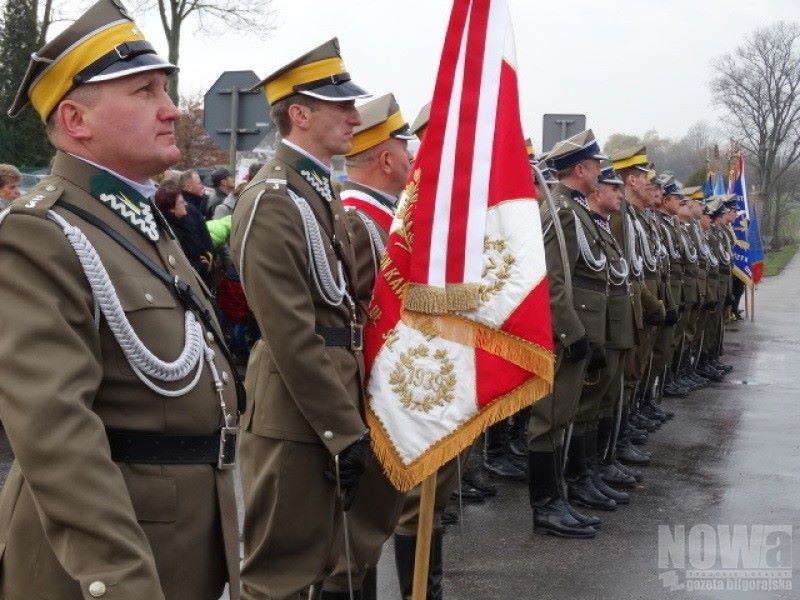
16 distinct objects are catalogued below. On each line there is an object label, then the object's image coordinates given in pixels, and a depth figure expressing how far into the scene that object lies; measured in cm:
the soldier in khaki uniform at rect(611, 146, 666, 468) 790
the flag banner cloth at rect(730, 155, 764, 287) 1900
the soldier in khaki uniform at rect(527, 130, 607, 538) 599
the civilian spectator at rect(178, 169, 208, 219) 1030
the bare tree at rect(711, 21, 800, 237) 5541
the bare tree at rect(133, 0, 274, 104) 2619
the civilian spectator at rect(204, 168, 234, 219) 1217
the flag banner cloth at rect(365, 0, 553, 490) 377
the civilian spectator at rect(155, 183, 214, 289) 903
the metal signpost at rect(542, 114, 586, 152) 1245
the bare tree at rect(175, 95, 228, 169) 3513
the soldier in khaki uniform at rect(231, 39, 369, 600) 351
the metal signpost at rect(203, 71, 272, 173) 1027
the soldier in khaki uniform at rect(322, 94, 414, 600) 405
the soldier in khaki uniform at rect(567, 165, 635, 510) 684
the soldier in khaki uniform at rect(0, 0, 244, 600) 209
